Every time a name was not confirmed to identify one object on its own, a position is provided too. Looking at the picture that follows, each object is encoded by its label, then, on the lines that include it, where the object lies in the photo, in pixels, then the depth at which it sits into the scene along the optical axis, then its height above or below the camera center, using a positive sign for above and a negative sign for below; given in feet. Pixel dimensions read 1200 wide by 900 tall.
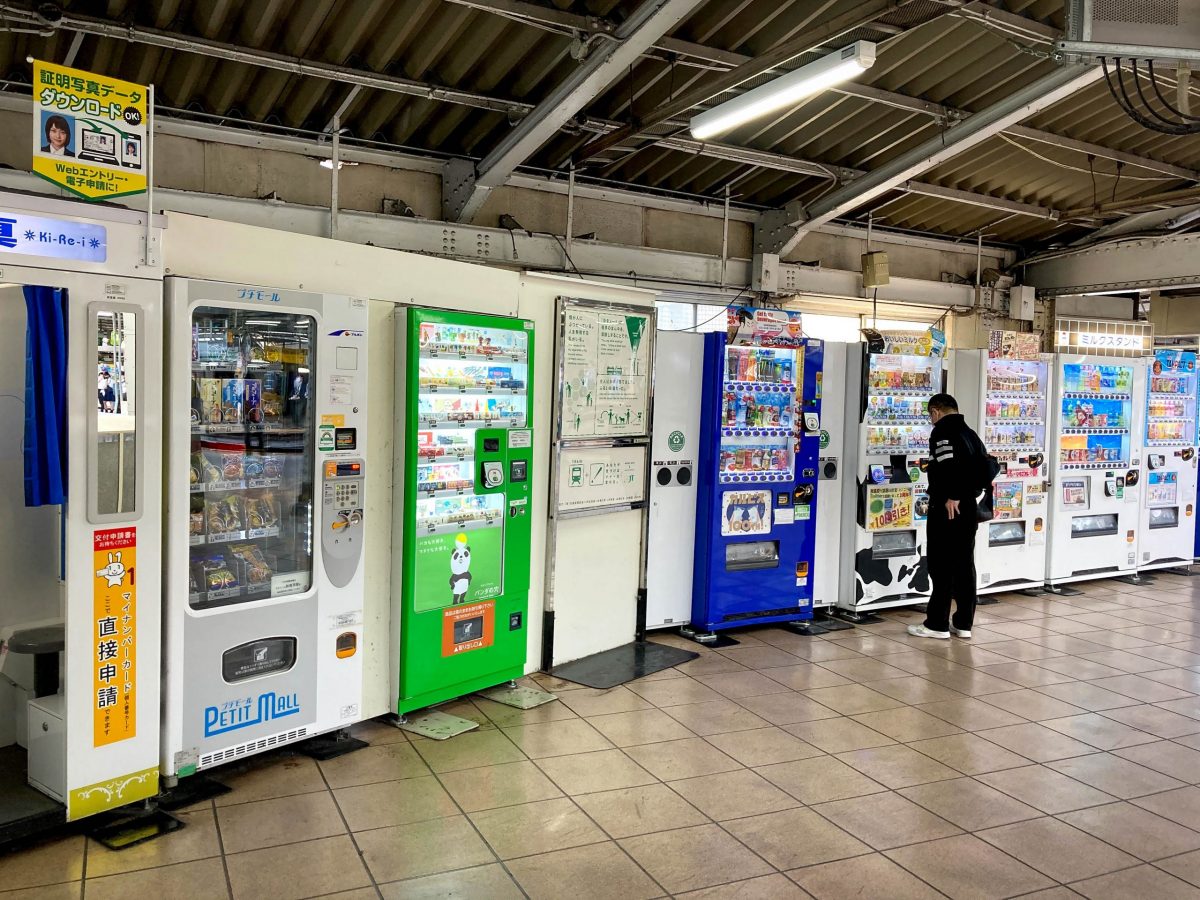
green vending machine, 15.14 -1.74
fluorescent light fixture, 16.33 +6.08
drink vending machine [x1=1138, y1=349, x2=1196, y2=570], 29.96 -1.28
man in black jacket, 21.56 -2.30
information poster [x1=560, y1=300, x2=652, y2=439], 18.17 +0.67
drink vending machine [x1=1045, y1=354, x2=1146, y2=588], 27.71 -1.47
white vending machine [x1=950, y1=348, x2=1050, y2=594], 25.99 -0.91
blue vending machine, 21.29 -1.66
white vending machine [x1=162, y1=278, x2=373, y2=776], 12.40 -1.77
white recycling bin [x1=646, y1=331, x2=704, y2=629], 20.99 -1.59
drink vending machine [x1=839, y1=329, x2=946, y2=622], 23.38 -1.40
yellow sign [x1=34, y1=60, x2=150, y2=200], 10.56 +3.04
